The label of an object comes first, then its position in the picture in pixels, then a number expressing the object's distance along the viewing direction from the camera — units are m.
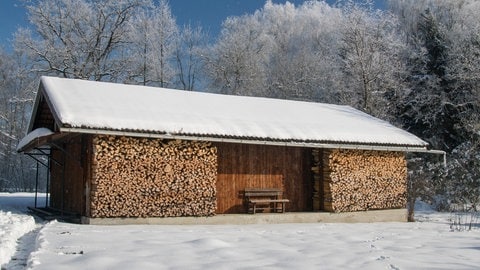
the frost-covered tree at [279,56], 36.84
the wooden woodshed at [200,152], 12.13
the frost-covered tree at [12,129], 39.75
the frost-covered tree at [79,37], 31.56
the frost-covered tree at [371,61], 27.75
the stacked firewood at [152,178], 12.00
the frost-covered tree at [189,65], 41.66
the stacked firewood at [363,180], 15.39
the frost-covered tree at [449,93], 24.34
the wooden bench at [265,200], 14.49
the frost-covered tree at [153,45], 35.41
